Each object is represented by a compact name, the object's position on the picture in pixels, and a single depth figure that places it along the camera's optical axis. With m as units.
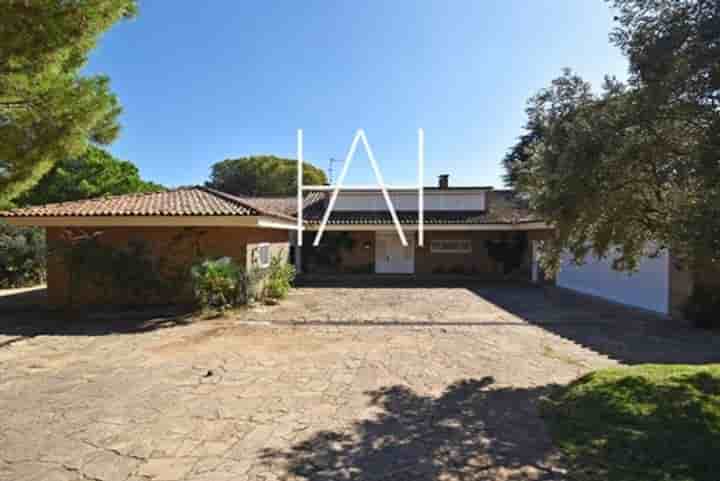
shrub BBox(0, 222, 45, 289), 16.77
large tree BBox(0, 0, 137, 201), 5.09
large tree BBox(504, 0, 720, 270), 3.73
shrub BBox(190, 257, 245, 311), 11.00
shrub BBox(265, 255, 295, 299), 13.97
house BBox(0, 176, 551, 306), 11.43
